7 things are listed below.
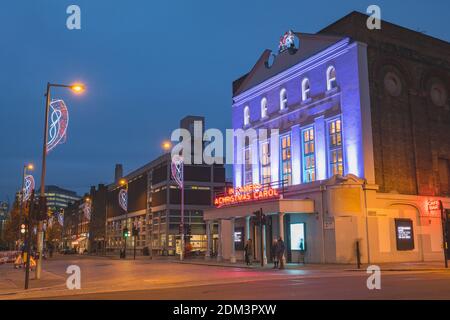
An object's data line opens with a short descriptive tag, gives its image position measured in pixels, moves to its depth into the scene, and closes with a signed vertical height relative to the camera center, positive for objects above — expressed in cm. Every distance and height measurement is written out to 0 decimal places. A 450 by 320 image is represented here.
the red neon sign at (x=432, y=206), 3781 +277
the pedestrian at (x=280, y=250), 3162 -32
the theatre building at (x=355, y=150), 3488 +709
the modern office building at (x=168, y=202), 8100 +749
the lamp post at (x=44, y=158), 2427 +436
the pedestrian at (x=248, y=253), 3597 -54
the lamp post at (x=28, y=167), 4223 +699
